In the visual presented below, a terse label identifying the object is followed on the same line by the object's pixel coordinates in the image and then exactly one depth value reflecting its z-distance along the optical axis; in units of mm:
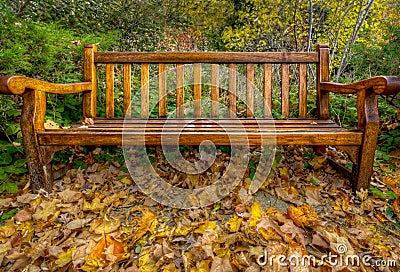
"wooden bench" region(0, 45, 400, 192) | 1694
